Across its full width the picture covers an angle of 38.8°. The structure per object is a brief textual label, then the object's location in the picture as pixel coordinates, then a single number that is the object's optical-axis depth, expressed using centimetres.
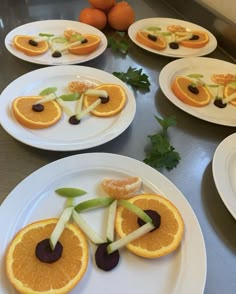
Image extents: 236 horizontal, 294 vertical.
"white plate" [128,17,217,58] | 101
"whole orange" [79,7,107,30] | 109
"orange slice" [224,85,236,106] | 86
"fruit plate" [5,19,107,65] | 92
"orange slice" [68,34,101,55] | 94
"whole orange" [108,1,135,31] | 109
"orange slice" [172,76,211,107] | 81
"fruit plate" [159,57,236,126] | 78
